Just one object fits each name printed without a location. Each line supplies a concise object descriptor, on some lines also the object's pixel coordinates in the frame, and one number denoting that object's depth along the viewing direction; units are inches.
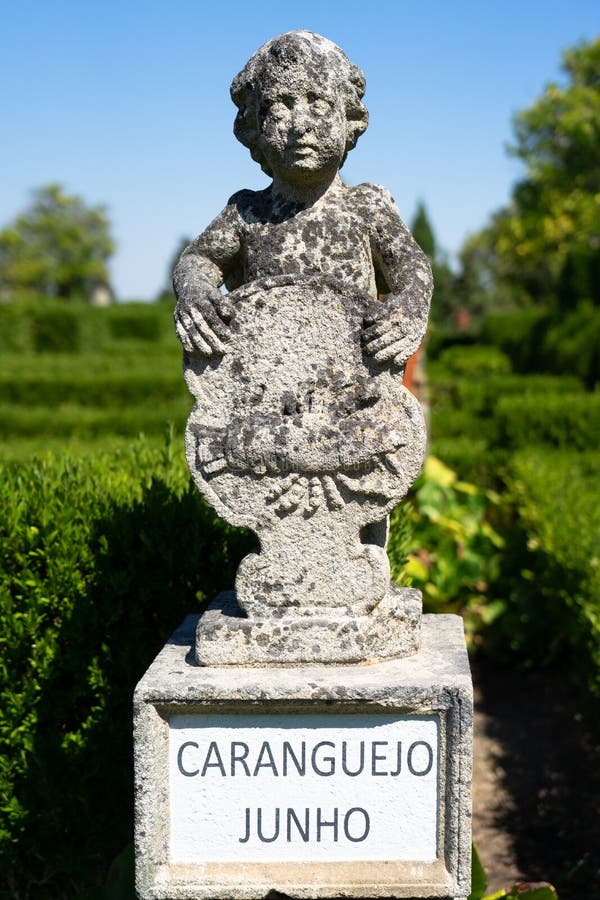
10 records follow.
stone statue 101.8
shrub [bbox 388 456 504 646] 255.3
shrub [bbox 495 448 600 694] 195.2
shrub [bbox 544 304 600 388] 572.4
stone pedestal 97.4
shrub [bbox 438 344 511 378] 770.8
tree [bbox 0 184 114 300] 2039.9
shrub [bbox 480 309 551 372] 743.1
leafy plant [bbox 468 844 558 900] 121.0
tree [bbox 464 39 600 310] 1160.2
